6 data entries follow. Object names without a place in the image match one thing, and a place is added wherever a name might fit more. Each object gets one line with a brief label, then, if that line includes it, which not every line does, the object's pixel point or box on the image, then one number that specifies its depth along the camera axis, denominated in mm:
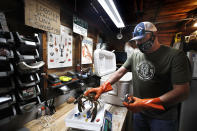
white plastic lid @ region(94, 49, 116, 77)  1404
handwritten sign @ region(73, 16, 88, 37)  1591
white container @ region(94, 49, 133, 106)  1339
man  796
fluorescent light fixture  1363
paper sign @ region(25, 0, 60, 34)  939
